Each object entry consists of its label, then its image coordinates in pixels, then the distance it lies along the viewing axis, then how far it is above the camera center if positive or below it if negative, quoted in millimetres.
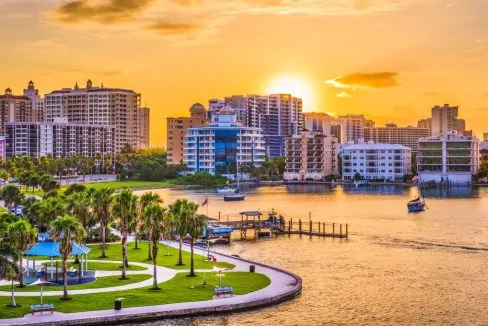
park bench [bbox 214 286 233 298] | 56128 -9693
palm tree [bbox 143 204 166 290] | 59094 -4266
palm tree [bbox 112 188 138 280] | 67375 -3713
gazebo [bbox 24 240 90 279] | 60272 -6850
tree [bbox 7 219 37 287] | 52188 -4841
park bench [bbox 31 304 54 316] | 49619 -9740
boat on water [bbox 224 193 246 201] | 177000 -6782
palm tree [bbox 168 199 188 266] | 64312 -4491
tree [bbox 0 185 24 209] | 103775 -3680
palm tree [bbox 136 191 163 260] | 74425 -3210
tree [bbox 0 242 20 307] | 49312 -6435
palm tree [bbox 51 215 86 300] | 53500 -4886
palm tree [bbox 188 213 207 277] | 64250 -5201
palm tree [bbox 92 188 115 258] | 73481 -3601
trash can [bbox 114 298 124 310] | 51031 -9708
